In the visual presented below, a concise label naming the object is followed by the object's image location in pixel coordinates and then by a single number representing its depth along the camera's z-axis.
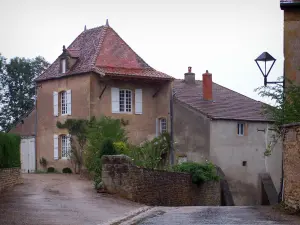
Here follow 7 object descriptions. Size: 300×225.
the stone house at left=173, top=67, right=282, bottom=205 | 40.78
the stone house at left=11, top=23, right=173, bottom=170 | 39.44
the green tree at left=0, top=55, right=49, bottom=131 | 63.62
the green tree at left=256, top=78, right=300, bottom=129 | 21.33
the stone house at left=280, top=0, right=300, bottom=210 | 18.34
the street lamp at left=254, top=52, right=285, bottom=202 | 23.30
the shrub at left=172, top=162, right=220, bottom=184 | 31.44
